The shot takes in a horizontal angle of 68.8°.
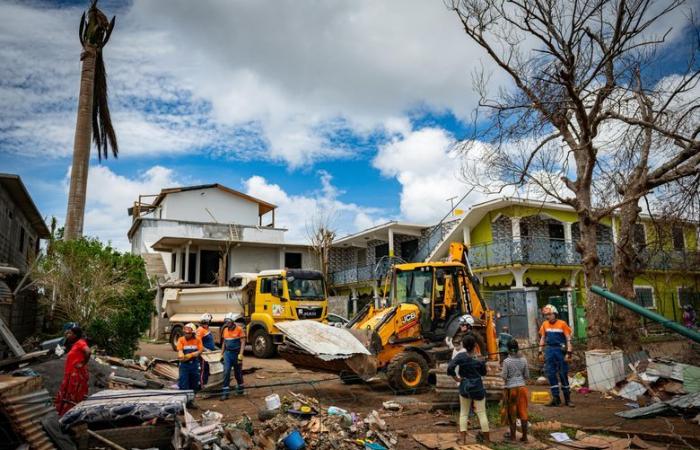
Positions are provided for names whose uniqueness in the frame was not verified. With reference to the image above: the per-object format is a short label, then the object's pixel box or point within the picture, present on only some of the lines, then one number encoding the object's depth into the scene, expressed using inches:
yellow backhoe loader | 370.3
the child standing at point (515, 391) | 281.6
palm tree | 583.8
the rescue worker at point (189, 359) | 368.5
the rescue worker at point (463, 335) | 318.0
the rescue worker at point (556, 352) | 369.7
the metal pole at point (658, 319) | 175.2
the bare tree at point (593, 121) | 372.2
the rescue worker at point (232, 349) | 396.8
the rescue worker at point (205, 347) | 410.0
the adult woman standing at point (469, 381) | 274.7
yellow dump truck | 642.2
